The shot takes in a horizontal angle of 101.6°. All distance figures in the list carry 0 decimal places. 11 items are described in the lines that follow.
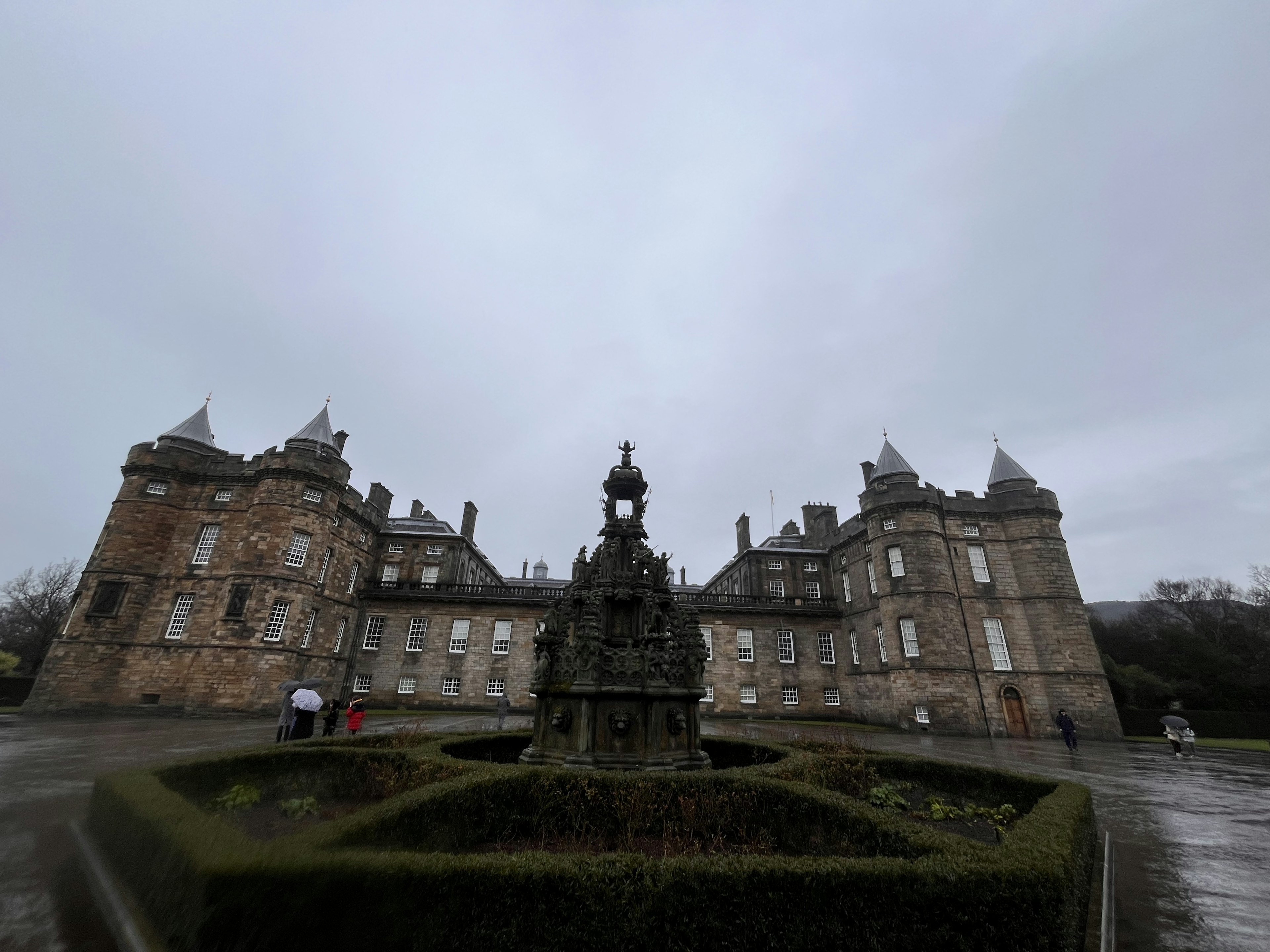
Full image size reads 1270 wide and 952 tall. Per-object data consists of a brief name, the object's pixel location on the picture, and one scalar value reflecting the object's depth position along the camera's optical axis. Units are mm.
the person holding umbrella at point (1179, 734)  21703
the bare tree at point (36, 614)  46188
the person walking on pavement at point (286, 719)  13682
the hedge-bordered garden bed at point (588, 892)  3939
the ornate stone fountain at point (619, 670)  10516
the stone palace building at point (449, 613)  27547
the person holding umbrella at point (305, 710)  12914
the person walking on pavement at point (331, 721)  15297
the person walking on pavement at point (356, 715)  14875
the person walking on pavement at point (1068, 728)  22609
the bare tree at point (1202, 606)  46688
